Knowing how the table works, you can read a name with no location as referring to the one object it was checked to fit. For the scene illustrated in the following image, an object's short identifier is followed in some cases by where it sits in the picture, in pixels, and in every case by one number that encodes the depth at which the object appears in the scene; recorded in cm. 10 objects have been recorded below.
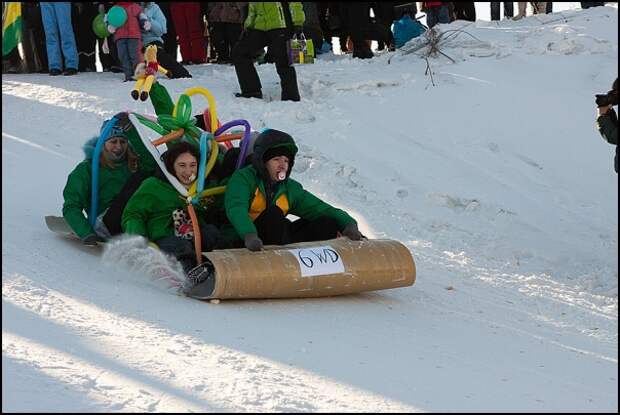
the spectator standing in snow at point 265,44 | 2055
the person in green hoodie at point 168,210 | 1182
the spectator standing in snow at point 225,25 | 2453
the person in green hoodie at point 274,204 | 1152
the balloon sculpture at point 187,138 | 1184
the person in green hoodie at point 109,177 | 1257
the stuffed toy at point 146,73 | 1400
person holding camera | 1299
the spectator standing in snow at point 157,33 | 2256
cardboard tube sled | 1083
